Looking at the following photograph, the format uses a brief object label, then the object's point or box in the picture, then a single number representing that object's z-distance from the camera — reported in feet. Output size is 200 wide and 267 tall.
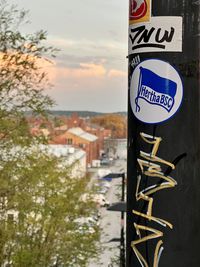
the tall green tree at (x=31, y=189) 15.84
